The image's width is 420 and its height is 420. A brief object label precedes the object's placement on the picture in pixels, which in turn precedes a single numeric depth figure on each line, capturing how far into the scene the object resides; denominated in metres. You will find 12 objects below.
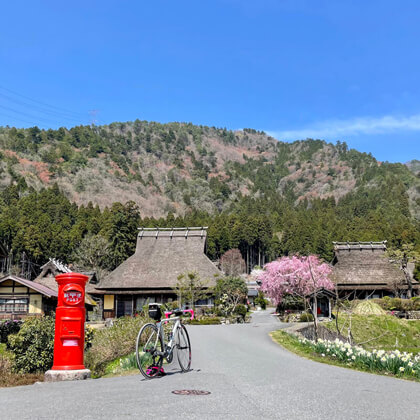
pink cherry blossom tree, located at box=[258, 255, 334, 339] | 43.09
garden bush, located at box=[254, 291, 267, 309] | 61.25
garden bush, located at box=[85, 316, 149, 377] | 12.88
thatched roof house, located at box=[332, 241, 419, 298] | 45.56
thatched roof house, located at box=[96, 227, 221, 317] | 43.16
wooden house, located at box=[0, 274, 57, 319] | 32.97
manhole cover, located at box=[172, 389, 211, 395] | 6.92
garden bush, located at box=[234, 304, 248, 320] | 37.91
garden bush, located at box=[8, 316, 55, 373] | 13.66
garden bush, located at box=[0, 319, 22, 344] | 23.60
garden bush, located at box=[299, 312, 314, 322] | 35.03
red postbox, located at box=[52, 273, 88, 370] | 10.21
